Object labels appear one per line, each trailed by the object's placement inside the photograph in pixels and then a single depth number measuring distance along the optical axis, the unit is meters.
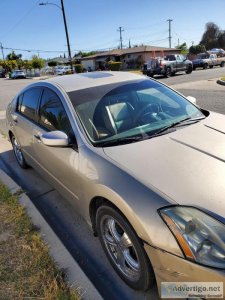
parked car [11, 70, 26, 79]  33.46
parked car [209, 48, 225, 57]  38.18
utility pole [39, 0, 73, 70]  18.53
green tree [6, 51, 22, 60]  58.06
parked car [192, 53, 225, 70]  24.37
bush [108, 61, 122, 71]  30.15
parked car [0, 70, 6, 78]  43.40
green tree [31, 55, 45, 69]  44.29
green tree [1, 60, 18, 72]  50.16
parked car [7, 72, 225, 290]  1.36
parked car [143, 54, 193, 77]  17.56
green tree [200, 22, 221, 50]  53.79
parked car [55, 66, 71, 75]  34.52
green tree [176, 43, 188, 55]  61.01
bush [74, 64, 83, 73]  31.73
